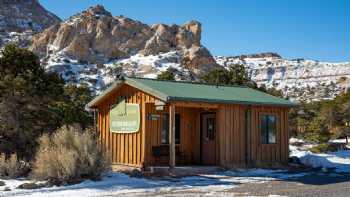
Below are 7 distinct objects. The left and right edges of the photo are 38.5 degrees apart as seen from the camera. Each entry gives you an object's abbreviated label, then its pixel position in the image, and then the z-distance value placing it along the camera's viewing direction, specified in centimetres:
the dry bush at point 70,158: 1218
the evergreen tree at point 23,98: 1634
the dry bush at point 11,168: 1331
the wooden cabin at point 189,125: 1564
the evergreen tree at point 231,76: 2761
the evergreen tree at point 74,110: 1845
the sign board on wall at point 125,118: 1590
